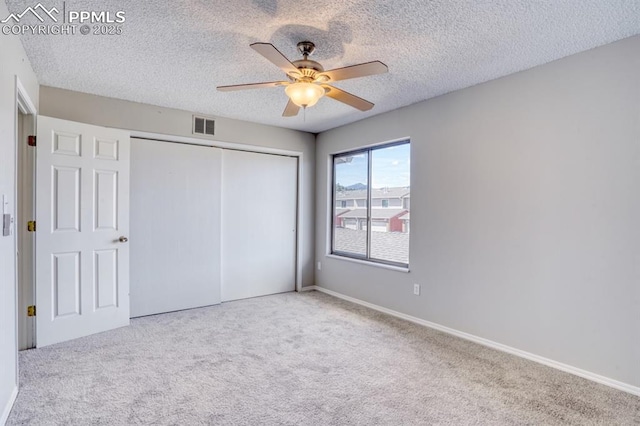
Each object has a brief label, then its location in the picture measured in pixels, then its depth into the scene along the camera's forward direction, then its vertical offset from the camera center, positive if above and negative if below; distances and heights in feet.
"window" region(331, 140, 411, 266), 13.70 +0.23
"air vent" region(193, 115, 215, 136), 14.11 +3.42
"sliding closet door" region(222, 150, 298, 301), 15.44 -0.72
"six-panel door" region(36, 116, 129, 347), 10.37 -0.72
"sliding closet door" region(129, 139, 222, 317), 13.07 -0.74
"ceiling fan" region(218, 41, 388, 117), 6.88 +2.83
